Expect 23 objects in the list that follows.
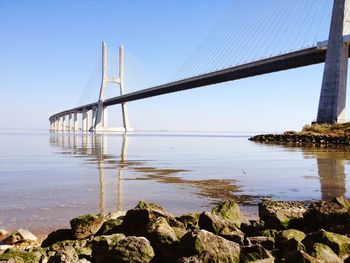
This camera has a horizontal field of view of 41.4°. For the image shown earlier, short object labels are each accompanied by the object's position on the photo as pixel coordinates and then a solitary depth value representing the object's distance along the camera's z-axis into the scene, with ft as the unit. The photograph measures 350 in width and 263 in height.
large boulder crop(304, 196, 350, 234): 17.29
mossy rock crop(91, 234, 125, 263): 13.91
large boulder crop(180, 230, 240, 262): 13.01
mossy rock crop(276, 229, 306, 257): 14.38
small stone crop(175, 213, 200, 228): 17.65
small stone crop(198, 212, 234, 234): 16.40
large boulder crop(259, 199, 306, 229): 18.07
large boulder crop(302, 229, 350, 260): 14.51
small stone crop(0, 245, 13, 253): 16.97
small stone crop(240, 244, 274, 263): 13.29
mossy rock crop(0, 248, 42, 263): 14.12
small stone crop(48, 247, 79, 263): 13.36
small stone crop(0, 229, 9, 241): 19.10
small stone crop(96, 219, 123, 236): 16.54
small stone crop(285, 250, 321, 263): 12.36
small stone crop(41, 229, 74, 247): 17.17
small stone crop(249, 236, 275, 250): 15.08
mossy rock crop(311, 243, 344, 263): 13.44
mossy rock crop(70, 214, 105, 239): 17.73
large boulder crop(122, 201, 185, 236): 15.92
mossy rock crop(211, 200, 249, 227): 18.74
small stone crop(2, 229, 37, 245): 17.95
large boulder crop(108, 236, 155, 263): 13.29
